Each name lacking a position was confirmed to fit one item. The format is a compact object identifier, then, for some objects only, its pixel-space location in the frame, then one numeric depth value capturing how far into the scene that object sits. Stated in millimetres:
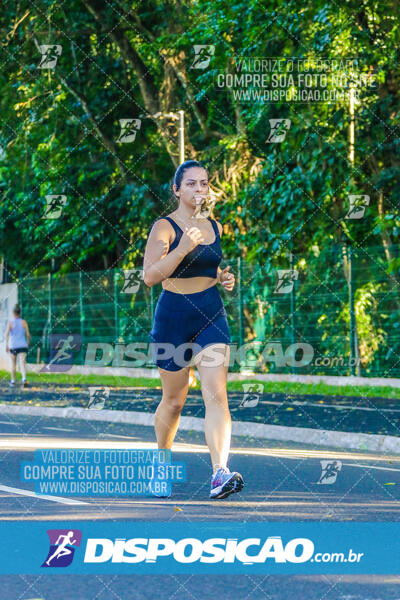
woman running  7152
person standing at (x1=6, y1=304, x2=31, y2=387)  24953
